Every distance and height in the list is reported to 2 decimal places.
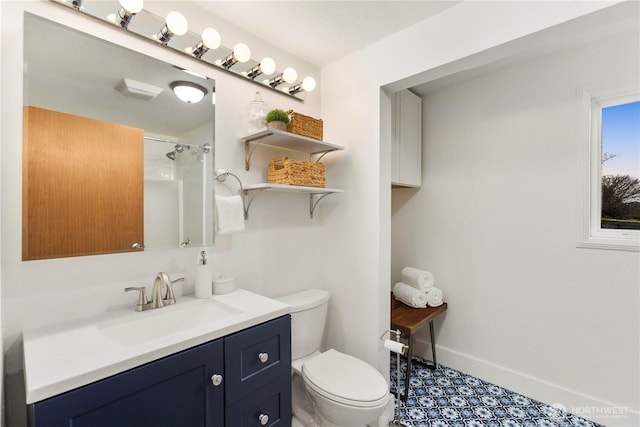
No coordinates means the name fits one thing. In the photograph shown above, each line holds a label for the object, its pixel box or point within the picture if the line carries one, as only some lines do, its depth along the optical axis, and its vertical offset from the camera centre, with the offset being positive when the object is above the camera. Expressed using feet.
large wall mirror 3.53 +0.79
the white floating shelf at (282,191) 5.08 +0.35
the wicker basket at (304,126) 5.42 +1.55
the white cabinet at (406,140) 7.13 +1.73
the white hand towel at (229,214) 4.87 -0.09
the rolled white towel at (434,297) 7.47 -2.21
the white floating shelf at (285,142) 5.24 +1.29
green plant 5.22 +1.61
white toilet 4.54 -2.83
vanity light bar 3.84 +2.53
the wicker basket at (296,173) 5.40 +0.67
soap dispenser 4.62 -1.11
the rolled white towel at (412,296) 7.28 -2.16
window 5.88 +0.74
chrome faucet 4.10 -1.22
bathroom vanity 2.57 -1.61
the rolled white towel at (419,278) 7.47 -1.77
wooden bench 6.37 -2.47
